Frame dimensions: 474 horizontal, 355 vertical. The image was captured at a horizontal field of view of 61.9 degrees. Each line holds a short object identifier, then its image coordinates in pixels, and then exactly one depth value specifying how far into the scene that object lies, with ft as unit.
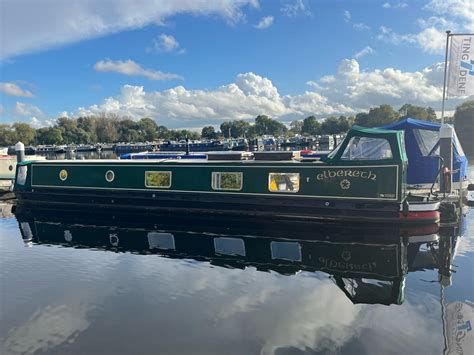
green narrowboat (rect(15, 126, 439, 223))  42.70
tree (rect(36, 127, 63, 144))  398.42
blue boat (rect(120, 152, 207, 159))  79.20
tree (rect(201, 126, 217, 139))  463.83
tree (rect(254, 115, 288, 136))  493.77
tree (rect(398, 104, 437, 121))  329.31
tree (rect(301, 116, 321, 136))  456.86
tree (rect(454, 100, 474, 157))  245.49
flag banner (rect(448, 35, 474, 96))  50.99
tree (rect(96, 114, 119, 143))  444.55
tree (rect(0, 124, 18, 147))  360.28
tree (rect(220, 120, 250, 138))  473.26
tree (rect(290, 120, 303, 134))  514.52
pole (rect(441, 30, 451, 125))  51.51
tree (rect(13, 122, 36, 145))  380.99
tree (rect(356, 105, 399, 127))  336.90
